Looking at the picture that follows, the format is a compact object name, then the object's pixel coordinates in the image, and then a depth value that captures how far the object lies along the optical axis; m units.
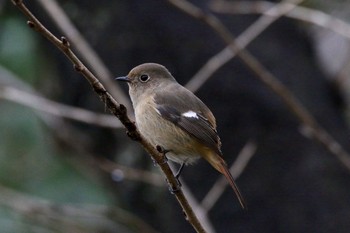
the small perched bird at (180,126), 7.10
